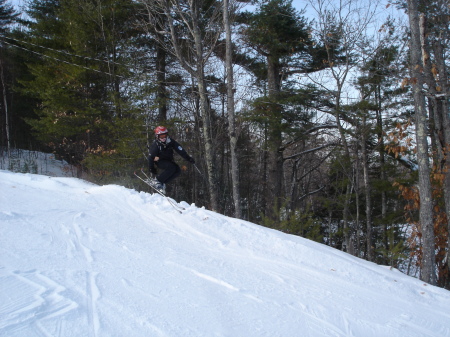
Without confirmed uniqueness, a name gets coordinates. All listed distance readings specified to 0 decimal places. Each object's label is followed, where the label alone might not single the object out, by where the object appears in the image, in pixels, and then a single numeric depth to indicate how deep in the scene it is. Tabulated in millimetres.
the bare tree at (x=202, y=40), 11320
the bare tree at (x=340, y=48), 11305
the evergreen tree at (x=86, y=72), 14492
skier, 7820
